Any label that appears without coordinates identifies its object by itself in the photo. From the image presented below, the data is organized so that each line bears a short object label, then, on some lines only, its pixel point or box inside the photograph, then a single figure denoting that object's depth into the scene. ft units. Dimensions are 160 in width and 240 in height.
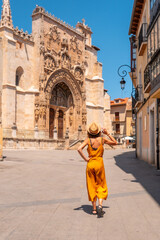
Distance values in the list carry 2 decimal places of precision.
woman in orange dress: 14.78
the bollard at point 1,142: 44.25
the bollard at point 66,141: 100.92
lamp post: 58.96
